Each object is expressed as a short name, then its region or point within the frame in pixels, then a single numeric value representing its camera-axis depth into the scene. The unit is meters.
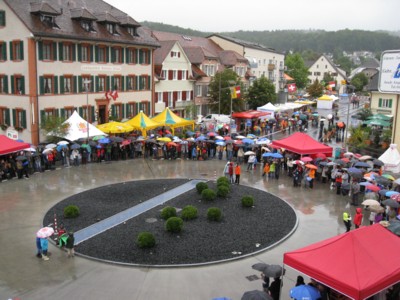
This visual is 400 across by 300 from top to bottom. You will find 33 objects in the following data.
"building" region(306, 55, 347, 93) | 128.25
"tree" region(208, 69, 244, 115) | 54.44
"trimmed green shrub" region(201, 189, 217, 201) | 22.31
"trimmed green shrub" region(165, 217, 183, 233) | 17.89
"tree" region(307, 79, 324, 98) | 84.69
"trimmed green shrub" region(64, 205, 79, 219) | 19.86
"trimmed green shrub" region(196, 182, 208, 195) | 23.20
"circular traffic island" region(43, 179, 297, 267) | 16.32
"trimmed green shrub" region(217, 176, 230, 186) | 23.95
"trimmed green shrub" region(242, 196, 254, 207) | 21.54
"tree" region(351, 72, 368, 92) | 103.88
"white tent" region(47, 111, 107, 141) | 33.38
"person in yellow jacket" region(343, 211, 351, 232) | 18.61
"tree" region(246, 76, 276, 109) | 59.75
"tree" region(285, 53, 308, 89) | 109.75
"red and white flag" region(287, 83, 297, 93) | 56.08
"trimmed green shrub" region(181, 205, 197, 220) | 19.59
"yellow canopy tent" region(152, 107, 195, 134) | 38.97
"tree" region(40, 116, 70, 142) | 33.09
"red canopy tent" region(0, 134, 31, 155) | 26.97
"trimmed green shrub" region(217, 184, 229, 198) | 22.91
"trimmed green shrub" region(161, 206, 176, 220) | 19.48
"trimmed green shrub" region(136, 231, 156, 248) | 16.44
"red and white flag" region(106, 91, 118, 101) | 41.49
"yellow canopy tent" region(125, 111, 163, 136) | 36.88
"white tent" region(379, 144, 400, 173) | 27.39
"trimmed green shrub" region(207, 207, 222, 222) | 19.55
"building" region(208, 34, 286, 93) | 72.12
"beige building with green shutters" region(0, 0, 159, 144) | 35.34
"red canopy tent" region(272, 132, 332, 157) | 29.31
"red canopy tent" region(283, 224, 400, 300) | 10.79
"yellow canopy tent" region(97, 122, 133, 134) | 35.38
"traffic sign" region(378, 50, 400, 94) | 30.12
